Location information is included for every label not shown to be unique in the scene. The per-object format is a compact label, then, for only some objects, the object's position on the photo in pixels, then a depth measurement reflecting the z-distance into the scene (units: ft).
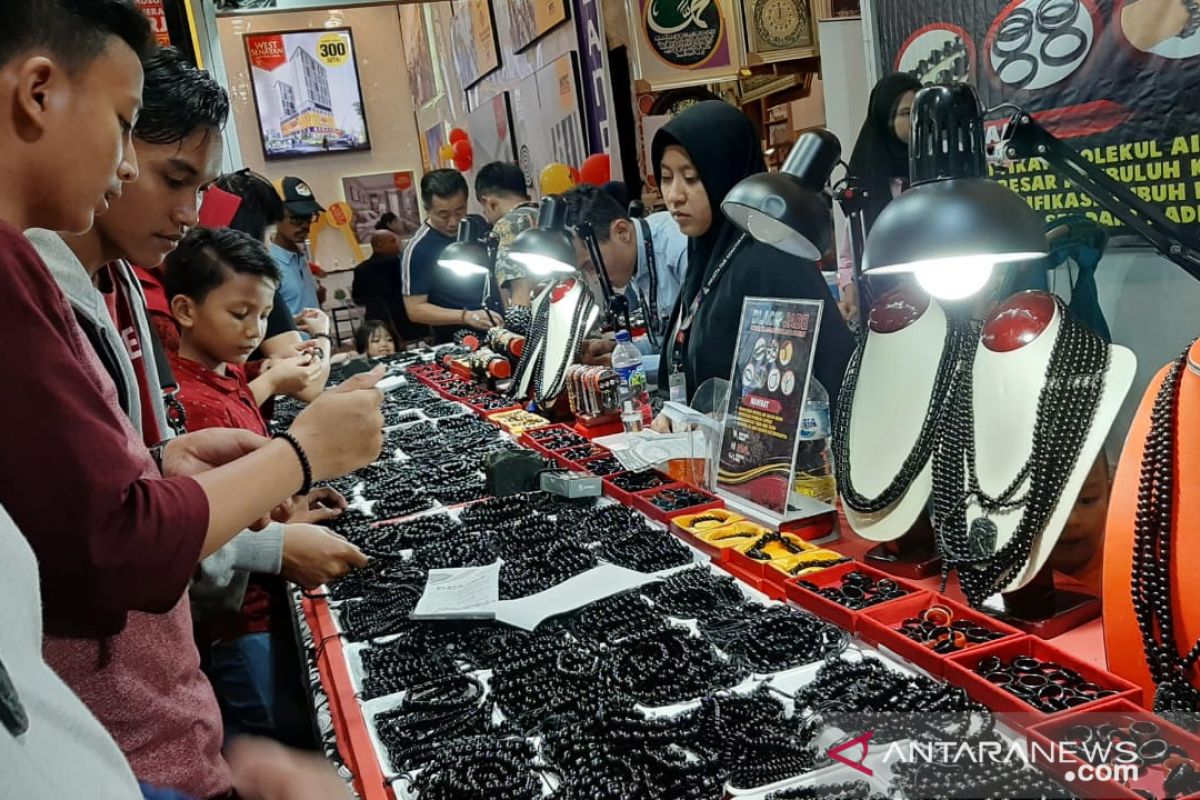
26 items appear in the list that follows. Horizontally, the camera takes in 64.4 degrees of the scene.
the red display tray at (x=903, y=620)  4.55
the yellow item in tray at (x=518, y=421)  11.22
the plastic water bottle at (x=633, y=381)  10.57
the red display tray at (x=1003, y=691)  3.91
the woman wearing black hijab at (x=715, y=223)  8.59
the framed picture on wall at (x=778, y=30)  18.25
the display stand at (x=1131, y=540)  4.05
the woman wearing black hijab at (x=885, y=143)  9.25
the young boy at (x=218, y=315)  8.06
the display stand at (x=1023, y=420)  4.86
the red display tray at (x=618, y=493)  7.86
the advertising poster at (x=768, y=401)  6.61
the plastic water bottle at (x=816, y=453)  6.66
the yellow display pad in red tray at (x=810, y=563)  5.78
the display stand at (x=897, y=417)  5.91
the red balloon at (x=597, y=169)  19.02
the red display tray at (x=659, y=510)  7.21
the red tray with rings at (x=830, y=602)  5.11
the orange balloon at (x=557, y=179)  19.72
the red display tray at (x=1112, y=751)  3.44
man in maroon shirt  2.87
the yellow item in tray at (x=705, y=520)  6.83
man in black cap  18.37
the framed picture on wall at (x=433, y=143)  33.47
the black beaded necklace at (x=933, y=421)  5.88
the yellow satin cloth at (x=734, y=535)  6.45
